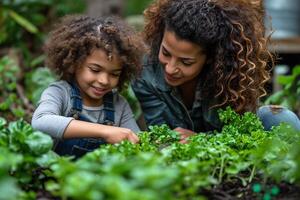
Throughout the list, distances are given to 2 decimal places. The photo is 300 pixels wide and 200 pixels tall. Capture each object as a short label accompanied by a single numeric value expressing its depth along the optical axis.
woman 3.46
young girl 3.39
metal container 8.30
